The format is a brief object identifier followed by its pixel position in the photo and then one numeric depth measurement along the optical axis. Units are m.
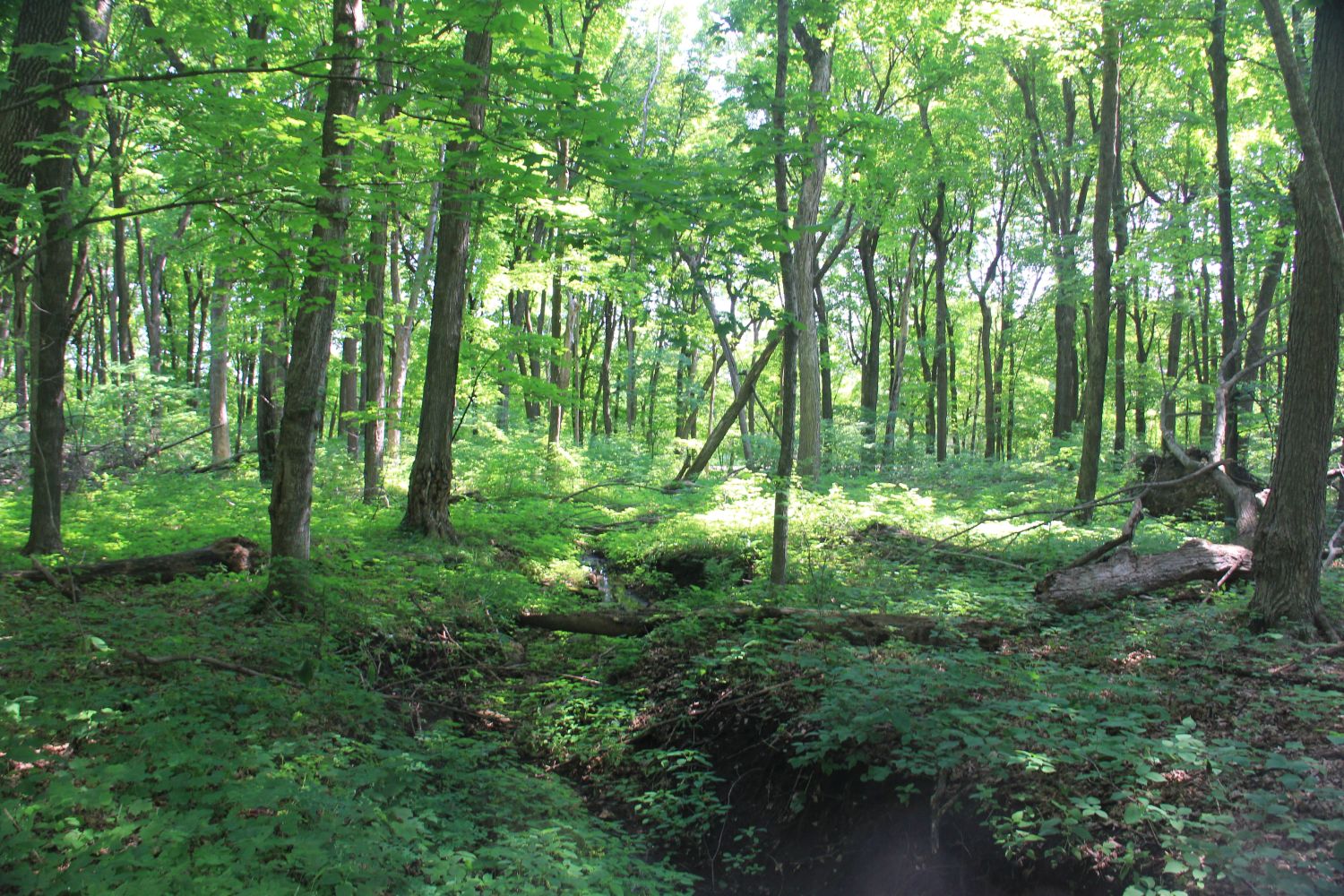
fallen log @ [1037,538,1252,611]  6.71
